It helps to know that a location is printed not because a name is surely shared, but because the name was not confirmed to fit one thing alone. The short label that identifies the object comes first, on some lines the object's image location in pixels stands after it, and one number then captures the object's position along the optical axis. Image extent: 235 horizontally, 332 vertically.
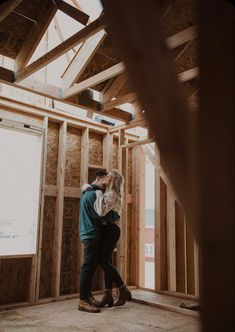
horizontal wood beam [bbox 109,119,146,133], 4.53
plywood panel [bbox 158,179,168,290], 4.58
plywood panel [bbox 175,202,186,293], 4.61
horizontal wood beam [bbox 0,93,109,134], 3.91
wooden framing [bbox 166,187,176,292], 4.57
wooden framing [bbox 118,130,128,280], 4.56
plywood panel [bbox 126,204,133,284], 5.06
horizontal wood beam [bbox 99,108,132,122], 4.26
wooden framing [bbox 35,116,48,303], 3.91
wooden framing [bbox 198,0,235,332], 0.82
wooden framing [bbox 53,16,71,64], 5.98
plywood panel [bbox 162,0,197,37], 3.07
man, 3.58
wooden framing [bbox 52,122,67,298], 4.13
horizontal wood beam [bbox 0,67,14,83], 3.33
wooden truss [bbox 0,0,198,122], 2.64
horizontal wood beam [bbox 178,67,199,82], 3.18
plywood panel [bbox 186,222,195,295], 4.52
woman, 3.62
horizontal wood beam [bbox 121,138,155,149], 4.39
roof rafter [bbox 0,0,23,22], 2.51
